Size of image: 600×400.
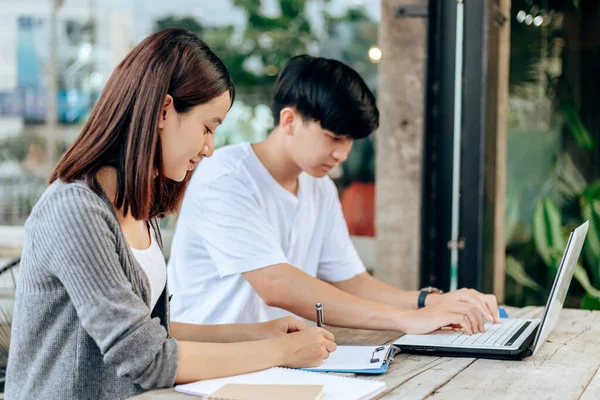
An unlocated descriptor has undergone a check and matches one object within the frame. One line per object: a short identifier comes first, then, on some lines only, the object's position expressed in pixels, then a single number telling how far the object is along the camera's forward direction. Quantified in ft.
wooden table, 7.10
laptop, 7.86
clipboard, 7.42
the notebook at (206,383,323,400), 6.66
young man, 8.97
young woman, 6.91
